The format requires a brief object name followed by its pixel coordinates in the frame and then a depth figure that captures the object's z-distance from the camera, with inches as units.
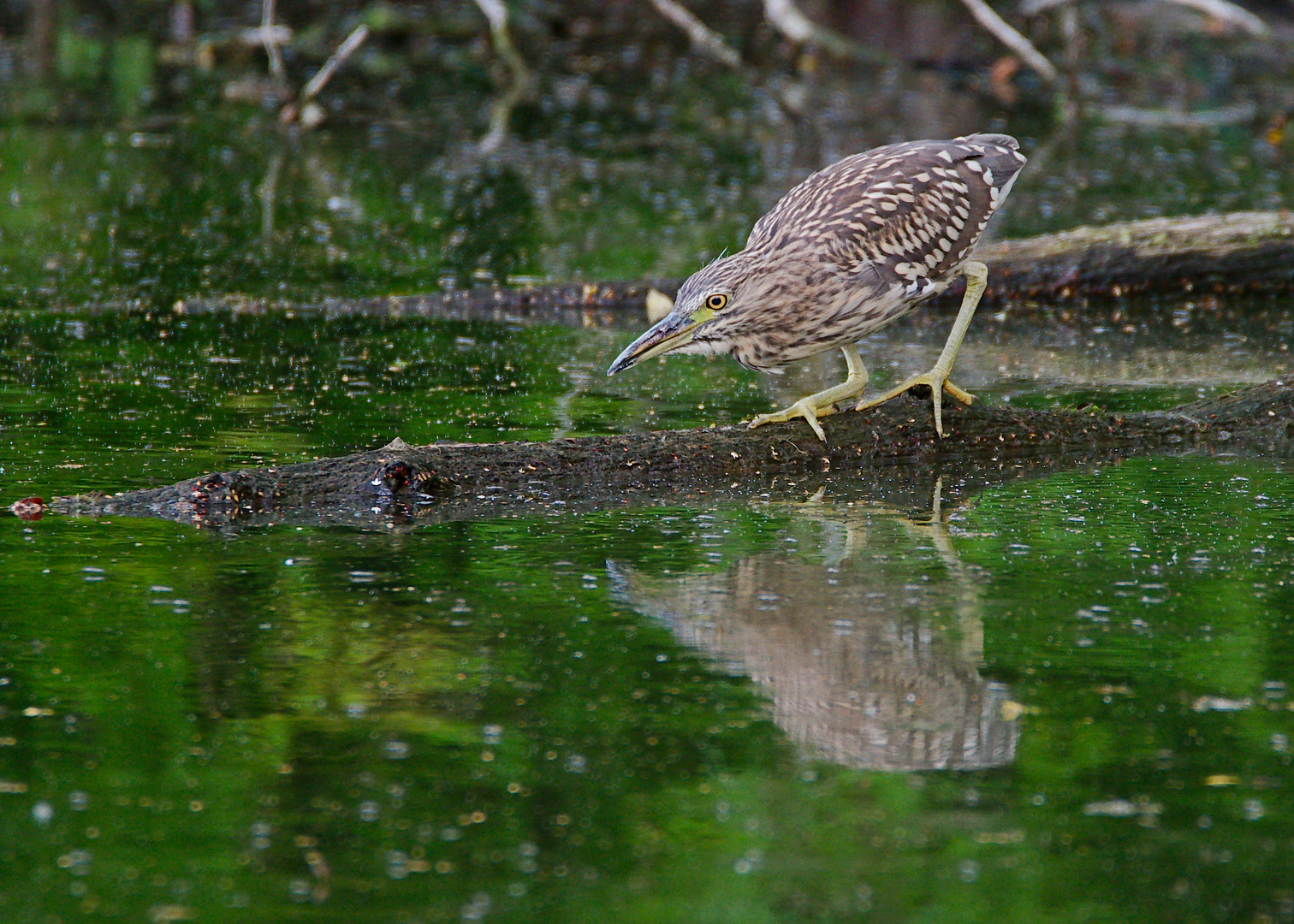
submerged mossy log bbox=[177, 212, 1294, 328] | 431.8
